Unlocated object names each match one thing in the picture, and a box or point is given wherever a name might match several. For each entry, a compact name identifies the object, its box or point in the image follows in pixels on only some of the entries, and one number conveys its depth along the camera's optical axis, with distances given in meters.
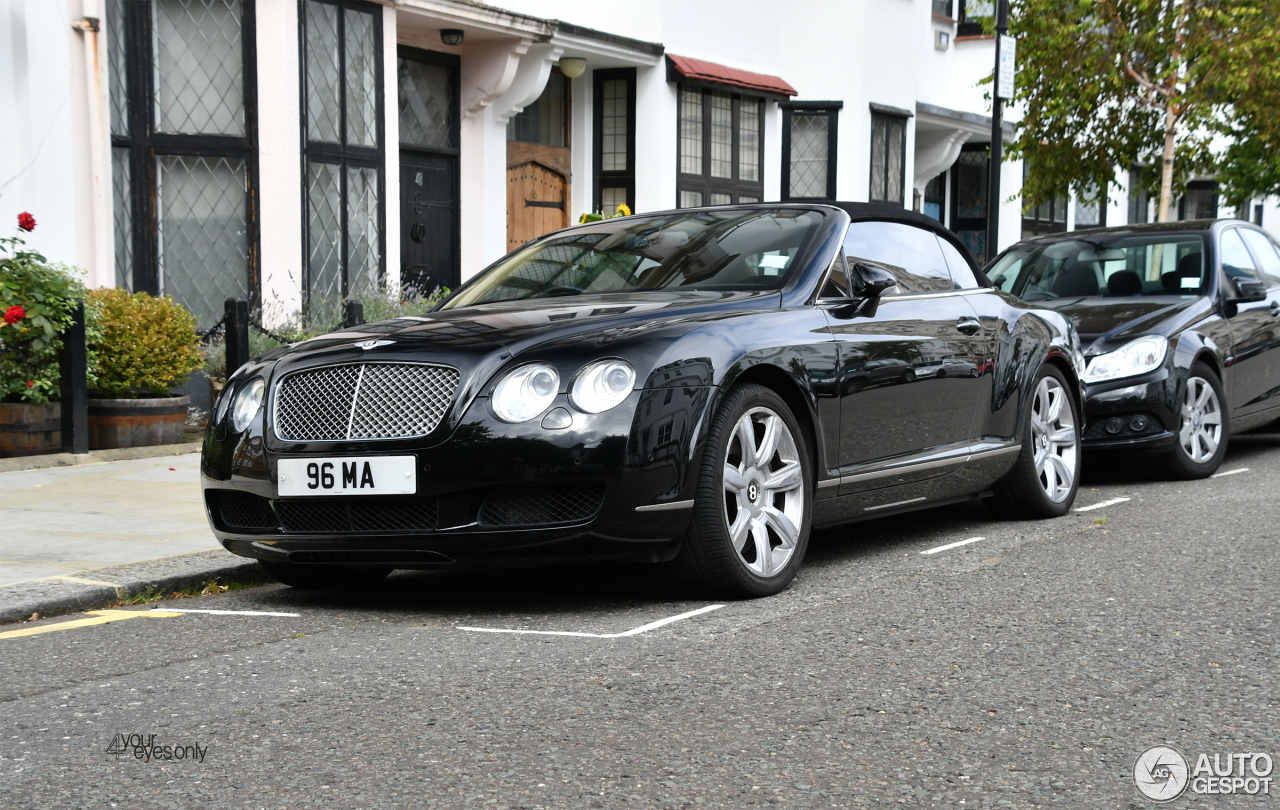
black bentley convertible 4.85
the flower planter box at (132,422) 10.25
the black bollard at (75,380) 9.73
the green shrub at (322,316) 11.95
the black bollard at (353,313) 11.14
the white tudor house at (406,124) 11.96
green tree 17.61
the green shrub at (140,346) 10.37
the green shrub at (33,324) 9.52
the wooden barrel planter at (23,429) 9.66
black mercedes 8.84
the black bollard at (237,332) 10.86
